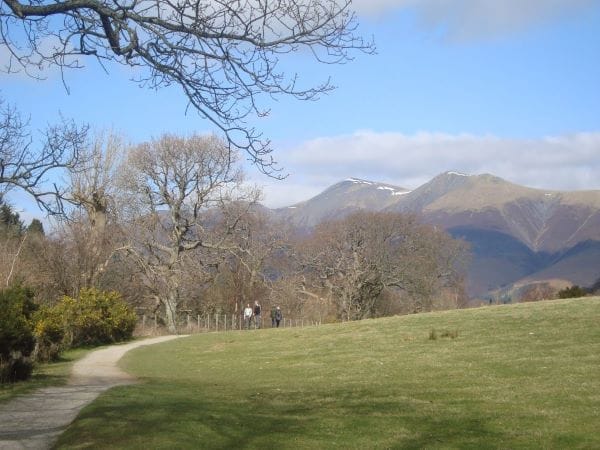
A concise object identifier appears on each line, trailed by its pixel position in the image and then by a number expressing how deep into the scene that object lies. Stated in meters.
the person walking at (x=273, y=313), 49.14
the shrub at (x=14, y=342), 16.41
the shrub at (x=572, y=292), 43.62
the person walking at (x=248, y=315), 51.00
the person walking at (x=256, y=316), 49.29
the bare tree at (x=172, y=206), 49.81
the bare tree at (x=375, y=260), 60.91
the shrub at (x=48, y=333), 21.95
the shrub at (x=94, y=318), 30.14
